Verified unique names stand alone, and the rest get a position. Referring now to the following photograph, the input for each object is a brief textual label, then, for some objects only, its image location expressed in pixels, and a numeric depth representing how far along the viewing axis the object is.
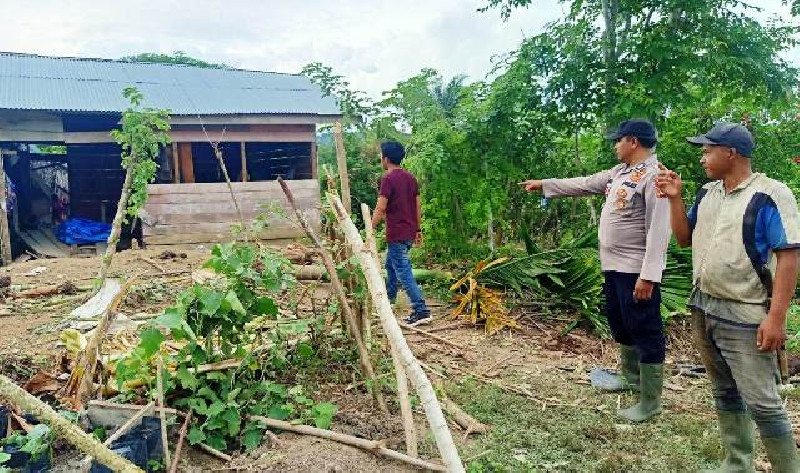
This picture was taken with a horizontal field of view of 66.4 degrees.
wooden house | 12.58
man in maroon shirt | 6.14
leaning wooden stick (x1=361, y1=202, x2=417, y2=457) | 3.25
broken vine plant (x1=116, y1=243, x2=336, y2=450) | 3.40
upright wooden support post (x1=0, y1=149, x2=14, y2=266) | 11.79
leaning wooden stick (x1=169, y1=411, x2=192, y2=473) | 3.10
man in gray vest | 2.76
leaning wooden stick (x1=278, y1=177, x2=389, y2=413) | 3.86
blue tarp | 13.57
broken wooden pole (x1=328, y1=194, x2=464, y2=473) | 2.63
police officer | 3.84
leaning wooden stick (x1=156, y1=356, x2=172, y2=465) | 3.12
